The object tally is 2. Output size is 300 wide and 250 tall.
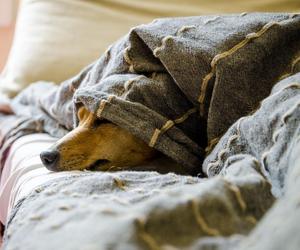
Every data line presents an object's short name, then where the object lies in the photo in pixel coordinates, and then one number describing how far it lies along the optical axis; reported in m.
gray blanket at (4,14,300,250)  0.52
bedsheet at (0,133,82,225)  0.97
